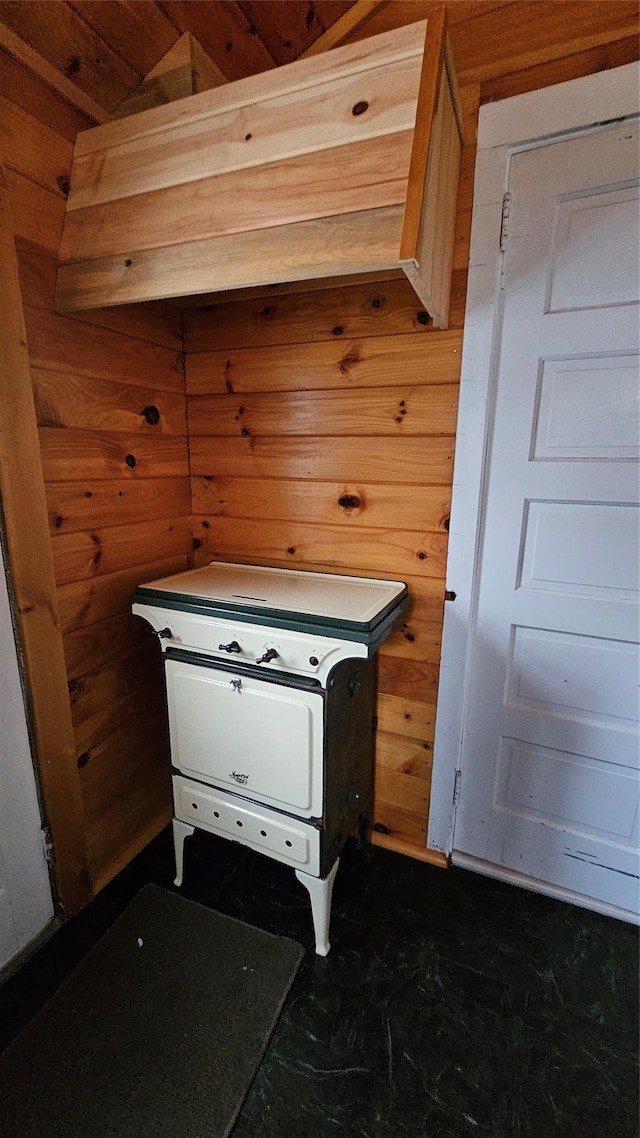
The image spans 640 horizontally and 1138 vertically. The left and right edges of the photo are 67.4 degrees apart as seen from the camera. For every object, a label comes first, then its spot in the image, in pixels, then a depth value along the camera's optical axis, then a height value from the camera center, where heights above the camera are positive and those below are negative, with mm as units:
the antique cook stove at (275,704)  1149 -613
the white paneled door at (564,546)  1129 -205
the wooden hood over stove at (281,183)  858 +557
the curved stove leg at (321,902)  1271 -1143
